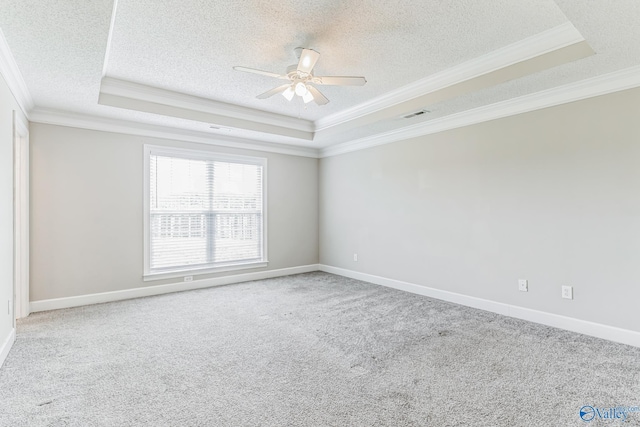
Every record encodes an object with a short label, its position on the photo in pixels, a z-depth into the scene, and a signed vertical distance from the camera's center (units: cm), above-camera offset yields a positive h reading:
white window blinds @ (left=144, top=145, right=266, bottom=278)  470 +6
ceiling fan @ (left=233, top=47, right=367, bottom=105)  267 +120
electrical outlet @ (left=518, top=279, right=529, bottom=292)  356 -77
